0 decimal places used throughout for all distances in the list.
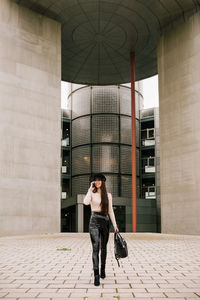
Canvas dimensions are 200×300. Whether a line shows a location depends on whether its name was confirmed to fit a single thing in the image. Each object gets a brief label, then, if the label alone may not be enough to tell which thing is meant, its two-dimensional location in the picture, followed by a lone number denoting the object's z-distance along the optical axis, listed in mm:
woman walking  5055
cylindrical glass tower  34188
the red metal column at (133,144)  24312
